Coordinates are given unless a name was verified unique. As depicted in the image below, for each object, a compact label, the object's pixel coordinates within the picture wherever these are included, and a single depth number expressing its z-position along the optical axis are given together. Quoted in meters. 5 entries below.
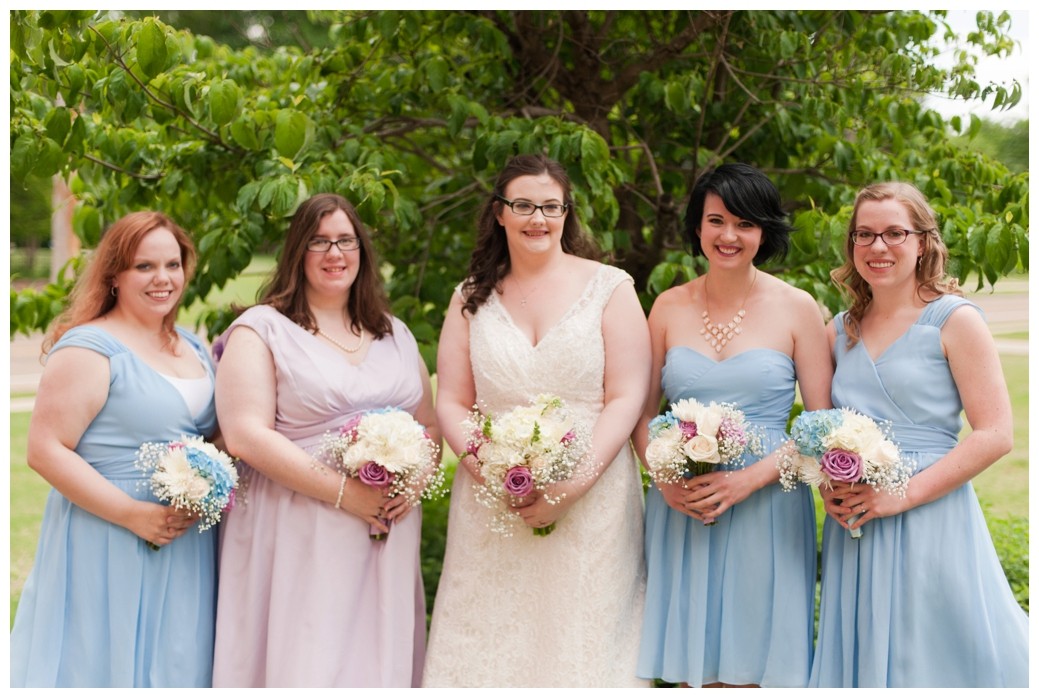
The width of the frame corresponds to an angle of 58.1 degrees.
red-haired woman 3.48
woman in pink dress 3.62
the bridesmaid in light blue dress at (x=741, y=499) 3.53
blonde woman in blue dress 3.27
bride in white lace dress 3.68
